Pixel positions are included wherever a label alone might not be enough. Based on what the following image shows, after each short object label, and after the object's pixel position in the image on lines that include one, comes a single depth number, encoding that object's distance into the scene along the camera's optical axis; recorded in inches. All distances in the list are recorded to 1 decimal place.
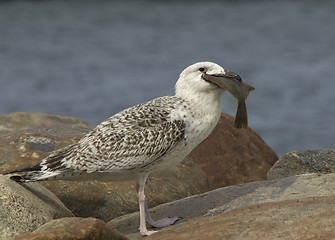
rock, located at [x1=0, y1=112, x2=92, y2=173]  761.6
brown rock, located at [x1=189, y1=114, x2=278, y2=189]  906.7
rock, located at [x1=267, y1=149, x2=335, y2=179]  789.2
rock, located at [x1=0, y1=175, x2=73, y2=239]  580.4
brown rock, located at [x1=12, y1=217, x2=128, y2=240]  485.4
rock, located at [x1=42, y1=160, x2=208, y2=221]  735.1
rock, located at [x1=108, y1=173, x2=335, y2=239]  629.3
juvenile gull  627.5
